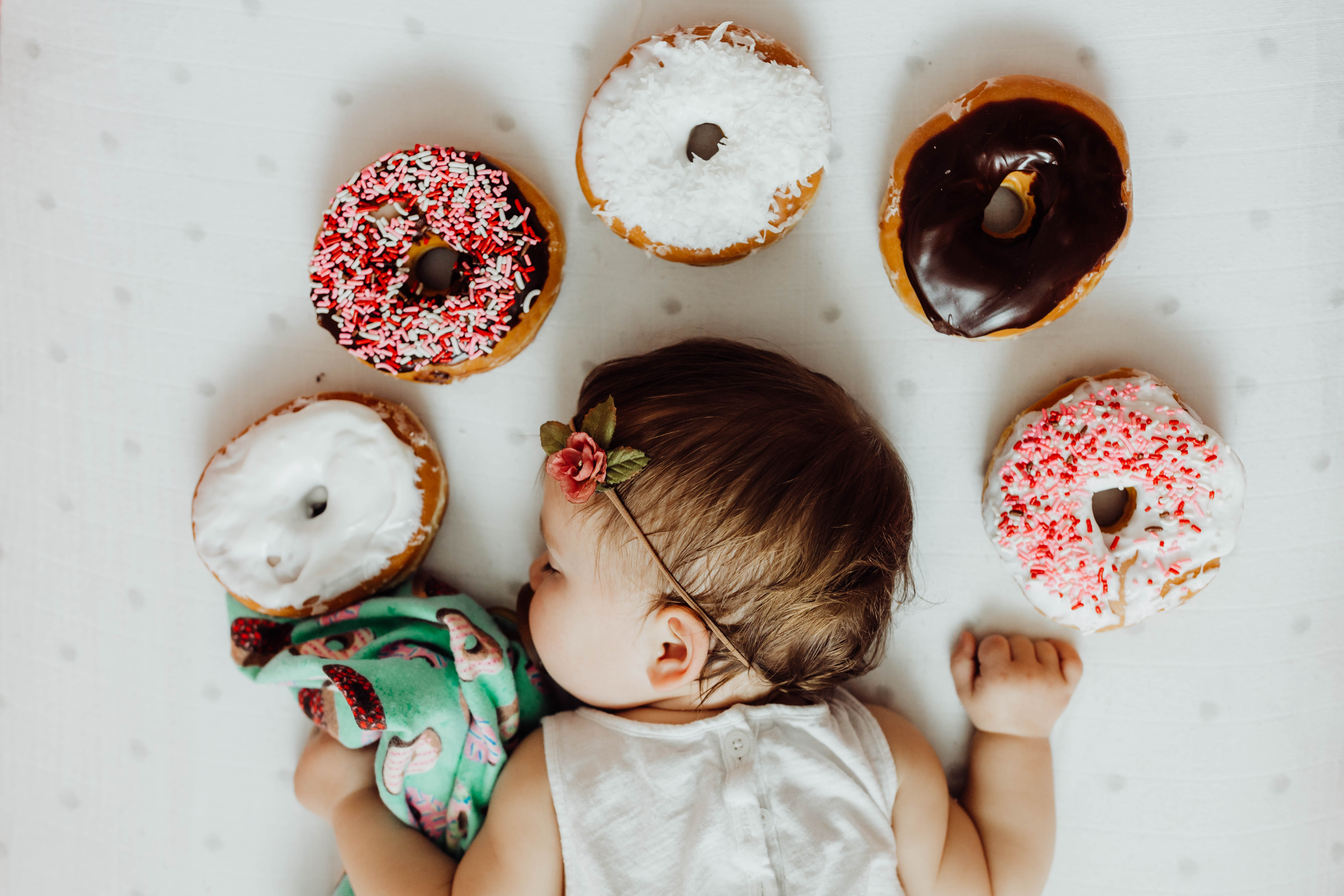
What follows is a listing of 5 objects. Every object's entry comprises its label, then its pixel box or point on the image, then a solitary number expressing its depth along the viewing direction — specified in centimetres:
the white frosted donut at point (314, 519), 48
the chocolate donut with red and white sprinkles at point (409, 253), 46
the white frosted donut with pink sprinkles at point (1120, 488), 46
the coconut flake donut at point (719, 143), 45
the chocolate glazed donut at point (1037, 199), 45
